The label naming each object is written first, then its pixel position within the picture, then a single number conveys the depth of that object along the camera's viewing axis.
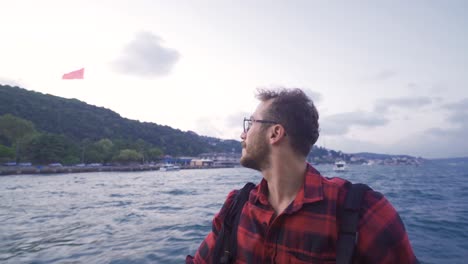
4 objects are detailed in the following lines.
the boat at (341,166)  69.13
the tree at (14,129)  65.75
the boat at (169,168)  79.31
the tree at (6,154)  55.50
